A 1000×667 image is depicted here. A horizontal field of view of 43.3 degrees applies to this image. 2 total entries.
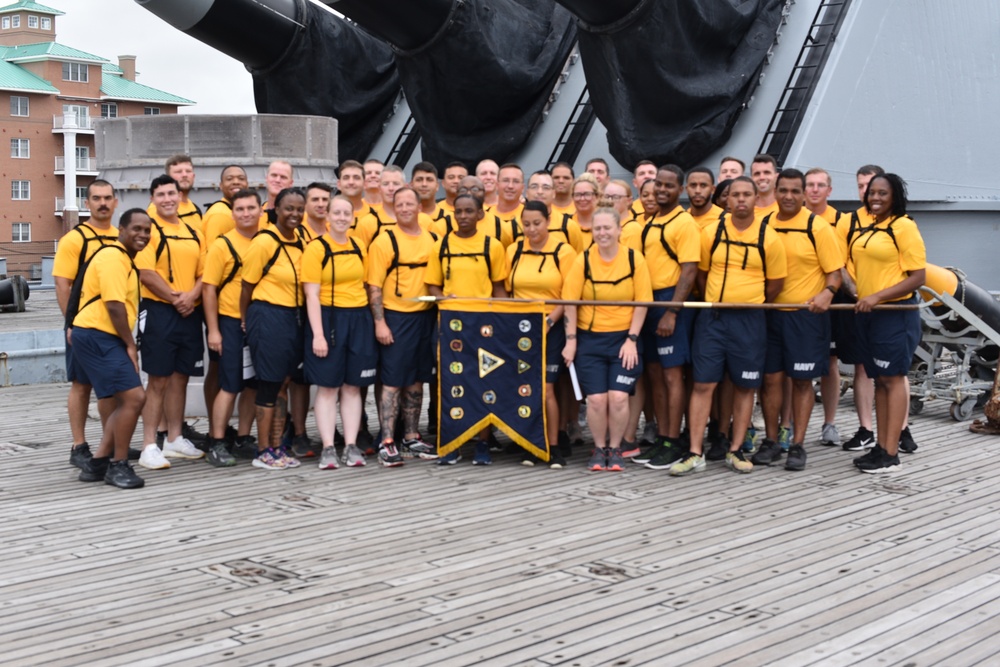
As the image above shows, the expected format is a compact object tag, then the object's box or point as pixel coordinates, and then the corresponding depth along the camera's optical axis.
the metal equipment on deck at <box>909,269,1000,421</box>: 9.28
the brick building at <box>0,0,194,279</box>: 55.44
